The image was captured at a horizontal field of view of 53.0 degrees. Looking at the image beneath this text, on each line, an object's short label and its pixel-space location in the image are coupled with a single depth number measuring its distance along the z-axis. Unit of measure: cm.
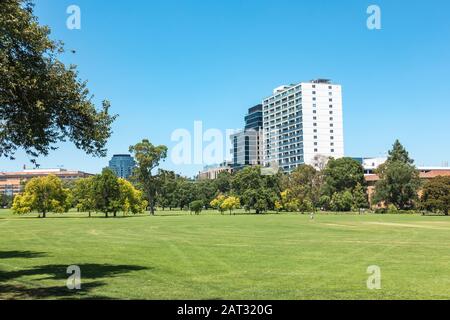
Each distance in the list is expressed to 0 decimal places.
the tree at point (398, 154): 13950
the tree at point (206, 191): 17138
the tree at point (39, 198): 10012
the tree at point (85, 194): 10200
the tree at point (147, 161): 11425
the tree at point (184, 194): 16288
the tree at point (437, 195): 10044
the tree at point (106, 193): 10081
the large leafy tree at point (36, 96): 1738
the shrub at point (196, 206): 11391
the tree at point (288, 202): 13238
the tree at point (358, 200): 12675
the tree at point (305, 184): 13575
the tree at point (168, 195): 15875
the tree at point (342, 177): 13562
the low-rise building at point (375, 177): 15538
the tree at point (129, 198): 10316
